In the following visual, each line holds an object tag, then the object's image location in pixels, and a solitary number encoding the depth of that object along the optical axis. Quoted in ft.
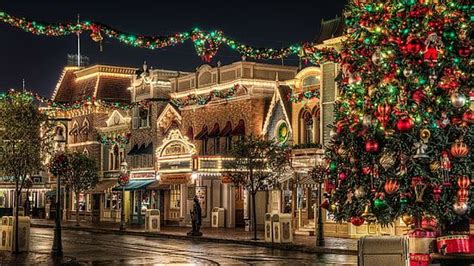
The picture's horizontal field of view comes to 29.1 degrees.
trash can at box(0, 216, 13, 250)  98.37
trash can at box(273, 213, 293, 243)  119.65
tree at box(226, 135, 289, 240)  135.03
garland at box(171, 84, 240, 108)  167.12
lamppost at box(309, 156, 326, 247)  111.24
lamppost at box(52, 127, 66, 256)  94.12
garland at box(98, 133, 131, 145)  204.07
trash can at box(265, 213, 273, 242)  121.62
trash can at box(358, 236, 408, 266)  46.26
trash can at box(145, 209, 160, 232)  157.07
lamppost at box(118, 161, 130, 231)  164.62
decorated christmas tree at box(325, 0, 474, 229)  59.36
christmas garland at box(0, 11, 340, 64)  73.26
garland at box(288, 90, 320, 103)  144.46
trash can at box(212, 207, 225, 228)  166.81
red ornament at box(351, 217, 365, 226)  63.31
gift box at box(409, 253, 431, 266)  60.39
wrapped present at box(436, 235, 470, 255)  72.38
